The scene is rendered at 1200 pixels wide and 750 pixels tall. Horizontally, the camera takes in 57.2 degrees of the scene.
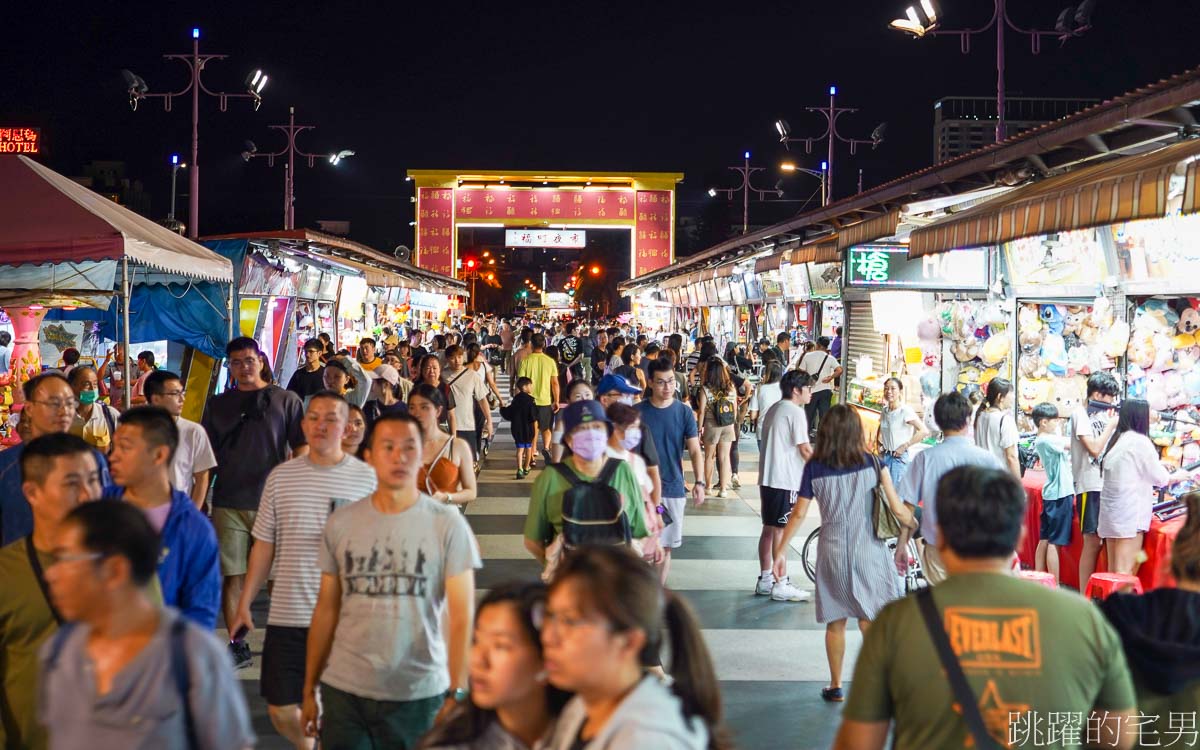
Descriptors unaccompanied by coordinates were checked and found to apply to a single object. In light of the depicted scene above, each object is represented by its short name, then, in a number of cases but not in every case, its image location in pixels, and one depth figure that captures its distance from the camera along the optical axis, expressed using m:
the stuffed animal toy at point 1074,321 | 9.49
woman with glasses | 2.52
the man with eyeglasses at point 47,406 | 6.05
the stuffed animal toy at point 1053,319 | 9.97
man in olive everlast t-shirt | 3.05
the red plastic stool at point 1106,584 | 6.93
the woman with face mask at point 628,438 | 6.72
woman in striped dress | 6.48
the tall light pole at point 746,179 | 42.16
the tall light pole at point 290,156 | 31.11
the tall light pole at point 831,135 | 29.34
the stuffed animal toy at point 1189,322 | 8.12
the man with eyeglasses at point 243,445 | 7.24
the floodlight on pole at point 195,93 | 21.30
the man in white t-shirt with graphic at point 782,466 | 9.27
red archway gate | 54.34
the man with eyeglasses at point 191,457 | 6.79
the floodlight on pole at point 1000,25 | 17.62
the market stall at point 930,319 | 10.81
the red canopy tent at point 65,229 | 8.98
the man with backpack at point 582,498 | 5.68
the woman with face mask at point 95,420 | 7.75
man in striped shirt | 4.79
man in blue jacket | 3.95
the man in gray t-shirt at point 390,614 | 4.02
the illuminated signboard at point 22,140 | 41.72
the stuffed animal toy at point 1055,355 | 9.82
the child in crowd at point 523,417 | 15.44
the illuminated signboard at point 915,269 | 10.84
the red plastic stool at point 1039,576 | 6.69
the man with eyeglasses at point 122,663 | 2.80
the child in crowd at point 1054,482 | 8.69
